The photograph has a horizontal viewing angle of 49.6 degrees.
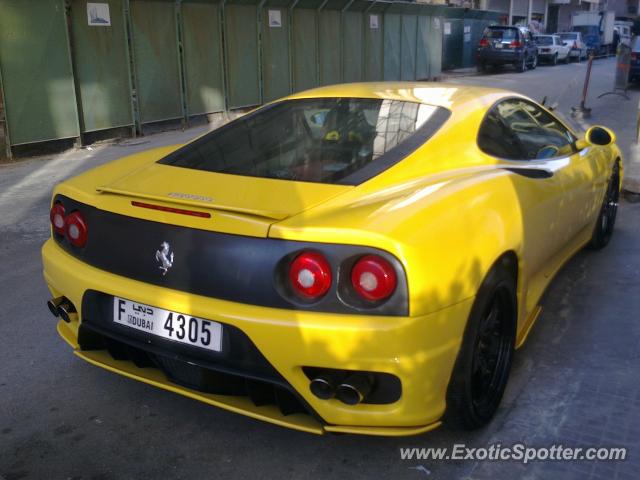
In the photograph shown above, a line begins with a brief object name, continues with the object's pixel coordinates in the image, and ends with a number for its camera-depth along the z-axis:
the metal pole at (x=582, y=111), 13.72
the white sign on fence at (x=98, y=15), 10.52
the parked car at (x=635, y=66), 20.83
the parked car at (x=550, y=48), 32.84
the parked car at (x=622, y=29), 47.03
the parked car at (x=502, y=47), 27.56
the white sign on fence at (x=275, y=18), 14.41
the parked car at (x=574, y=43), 36.00
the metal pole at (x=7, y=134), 9.33
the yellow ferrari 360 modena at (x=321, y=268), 2.35
